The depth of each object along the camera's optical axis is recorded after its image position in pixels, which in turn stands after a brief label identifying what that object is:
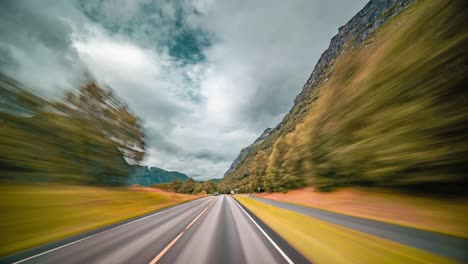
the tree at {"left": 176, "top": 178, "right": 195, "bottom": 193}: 97.94
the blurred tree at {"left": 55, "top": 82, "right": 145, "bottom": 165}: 20.40
